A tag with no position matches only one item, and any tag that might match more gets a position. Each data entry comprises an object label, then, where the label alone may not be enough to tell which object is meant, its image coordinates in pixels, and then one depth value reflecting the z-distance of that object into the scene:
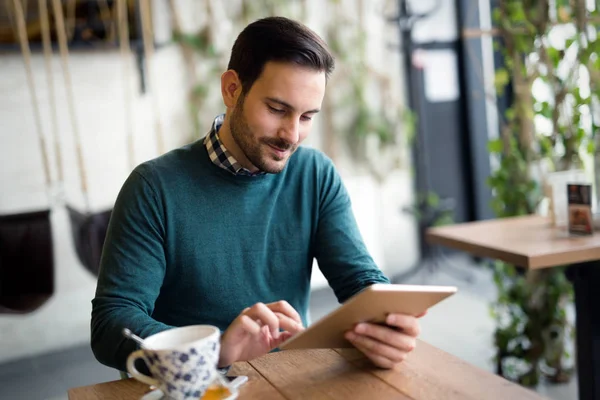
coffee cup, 0.82
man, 1.23
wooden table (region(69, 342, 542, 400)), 0.92
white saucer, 0.91
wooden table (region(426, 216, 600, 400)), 1.73
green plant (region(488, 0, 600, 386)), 2.47
